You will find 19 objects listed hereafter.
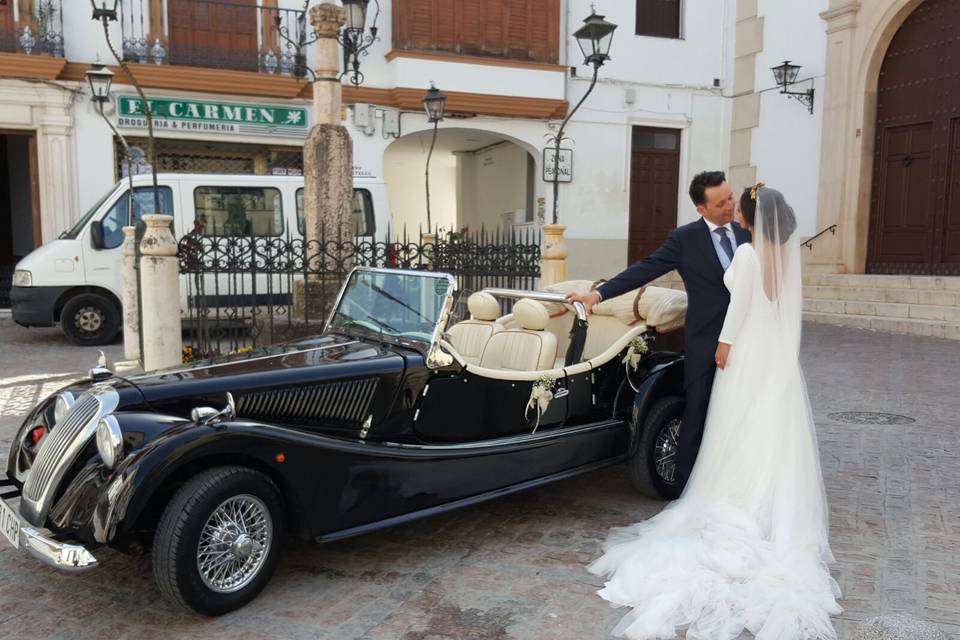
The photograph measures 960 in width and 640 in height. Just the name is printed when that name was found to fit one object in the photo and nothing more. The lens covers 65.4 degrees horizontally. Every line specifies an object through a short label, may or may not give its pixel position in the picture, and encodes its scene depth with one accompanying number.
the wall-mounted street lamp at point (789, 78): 15.04
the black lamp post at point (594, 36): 9.70
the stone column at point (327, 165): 7.20
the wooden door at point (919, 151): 12.99
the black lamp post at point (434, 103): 13.03
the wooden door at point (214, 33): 13.57
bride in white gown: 3.25
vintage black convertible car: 2.90
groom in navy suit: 4.03
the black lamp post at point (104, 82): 9.13
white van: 10.38
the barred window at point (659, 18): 16.84
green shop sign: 13.39
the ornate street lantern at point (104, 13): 9.07
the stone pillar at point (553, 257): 7.82
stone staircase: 11.29
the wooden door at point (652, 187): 17.25
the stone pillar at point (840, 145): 14.20
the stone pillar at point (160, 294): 6.53
